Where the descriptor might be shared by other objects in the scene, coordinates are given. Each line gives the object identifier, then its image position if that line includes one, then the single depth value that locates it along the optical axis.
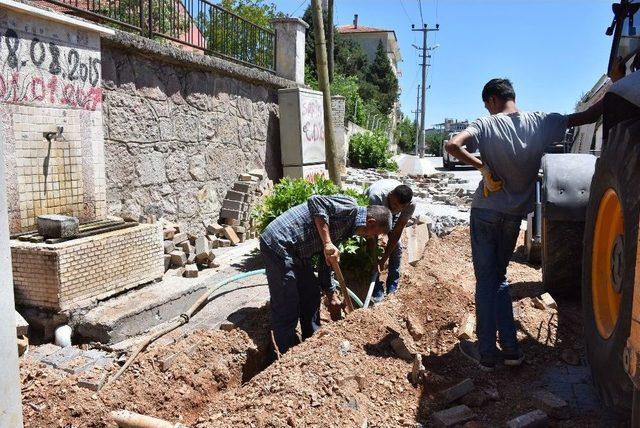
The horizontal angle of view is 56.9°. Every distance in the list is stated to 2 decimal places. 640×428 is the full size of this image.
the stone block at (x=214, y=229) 7.71
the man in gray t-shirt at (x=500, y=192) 3.62
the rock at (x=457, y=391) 3.34
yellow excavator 2.51
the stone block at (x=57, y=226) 4.70
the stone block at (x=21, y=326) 4.36
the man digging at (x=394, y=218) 5.11
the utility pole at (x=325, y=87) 8.96
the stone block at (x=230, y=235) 7.65
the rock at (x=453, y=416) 3.04
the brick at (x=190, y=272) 5.98
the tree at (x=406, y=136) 55.81
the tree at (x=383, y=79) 45.56
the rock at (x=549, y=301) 4.52
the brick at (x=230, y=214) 8.14
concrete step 4.65
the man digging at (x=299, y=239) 4.36
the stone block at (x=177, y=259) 6.27
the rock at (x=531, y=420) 2.88
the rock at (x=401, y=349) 3.85
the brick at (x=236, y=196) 8.23
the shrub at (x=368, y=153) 20.52
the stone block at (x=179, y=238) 6.53
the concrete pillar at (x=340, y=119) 17.34
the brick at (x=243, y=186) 8.38
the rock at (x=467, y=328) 4.02
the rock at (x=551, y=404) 3.05
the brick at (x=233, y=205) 8.16
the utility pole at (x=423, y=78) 40.70
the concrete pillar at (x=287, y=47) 10.56
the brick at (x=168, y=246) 6.28
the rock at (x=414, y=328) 4.19
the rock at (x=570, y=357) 3.72
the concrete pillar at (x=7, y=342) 2.46
